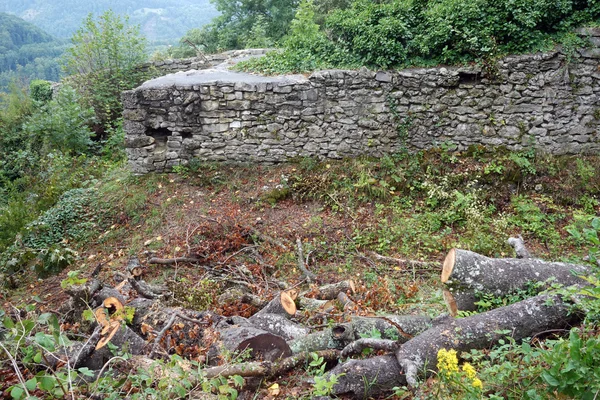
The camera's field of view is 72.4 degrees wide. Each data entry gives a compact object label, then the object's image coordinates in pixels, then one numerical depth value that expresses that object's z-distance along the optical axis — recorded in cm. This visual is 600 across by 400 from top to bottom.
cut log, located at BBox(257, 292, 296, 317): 434
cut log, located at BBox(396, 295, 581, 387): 306
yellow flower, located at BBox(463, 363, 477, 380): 231
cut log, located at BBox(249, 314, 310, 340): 391
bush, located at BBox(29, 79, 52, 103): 1478
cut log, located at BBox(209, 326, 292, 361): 338
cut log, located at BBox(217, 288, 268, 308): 484
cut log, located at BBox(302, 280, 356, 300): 507
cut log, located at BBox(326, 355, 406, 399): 296
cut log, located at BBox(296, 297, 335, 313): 454
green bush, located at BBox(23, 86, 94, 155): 1098
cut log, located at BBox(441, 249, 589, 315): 374
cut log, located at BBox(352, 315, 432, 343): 355
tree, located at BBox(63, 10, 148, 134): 1243
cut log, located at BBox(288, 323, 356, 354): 351
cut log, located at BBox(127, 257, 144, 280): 583
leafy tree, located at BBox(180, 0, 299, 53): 1616
